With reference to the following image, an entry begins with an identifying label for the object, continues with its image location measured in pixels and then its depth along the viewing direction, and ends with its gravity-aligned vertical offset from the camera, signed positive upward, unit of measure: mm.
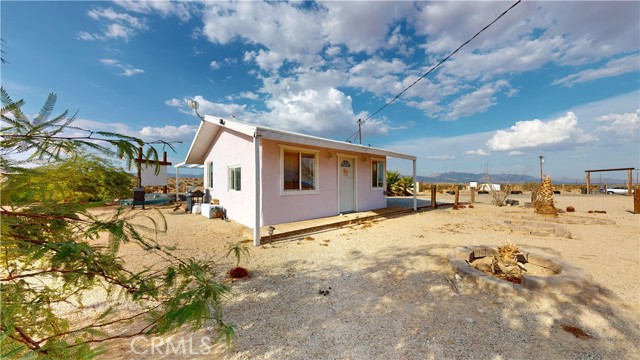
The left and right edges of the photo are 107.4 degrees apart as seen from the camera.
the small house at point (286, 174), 6992 +354
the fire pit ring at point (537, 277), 3135 -1402
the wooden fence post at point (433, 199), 12095 -899
